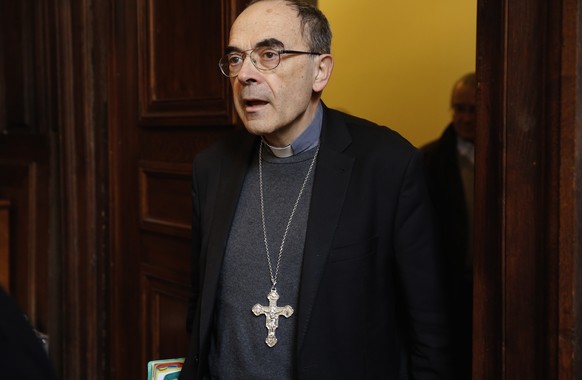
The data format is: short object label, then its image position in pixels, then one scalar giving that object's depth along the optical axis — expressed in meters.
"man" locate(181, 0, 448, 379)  1.67
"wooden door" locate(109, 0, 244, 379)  2.54
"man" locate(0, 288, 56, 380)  0.85
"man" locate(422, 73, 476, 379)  2.40
